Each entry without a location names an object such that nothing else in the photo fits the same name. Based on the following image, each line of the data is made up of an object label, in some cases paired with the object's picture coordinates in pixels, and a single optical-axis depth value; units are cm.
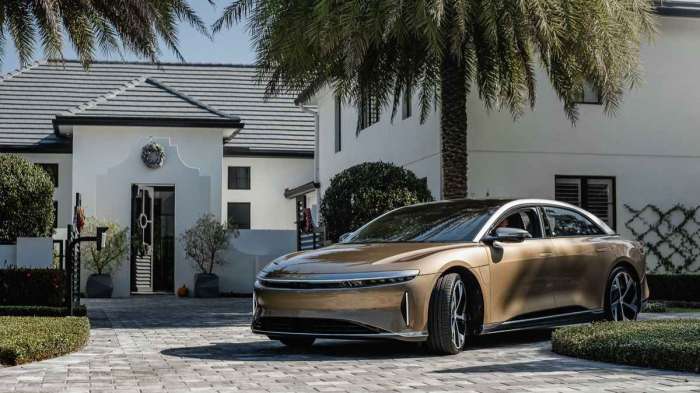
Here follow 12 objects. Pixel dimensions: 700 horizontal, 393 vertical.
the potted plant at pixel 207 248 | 2464
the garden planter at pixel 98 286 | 2384
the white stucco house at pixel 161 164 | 2562
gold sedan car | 865
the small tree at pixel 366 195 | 1694
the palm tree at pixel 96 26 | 1549
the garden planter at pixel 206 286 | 2459
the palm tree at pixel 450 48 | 1463
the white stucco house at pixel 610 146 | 2038
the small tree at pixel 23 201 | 1989
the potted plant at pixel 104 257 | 2389
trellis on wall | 2097
